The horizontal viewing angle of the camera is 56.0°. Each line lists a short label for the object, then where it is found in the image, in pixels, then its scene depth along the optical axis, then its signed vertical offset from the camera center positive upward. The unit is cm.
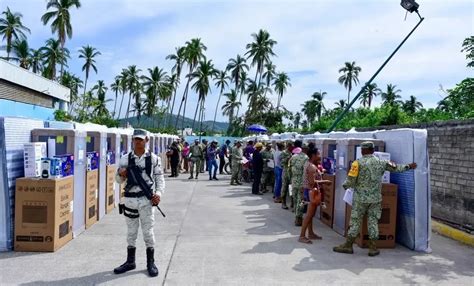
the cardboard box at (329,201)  883 -104
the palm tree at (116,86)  7616 +1046
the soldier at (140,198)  554 -63
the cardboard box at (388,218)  715 -108
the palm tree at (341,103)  7399 +796
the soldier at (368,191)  661 -61
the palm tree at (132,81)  7162 +1071
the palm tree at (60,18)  4219 +1220
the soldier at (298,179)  877 -59
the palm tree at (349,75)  7225 +1225
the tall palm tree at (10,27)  4538 +1223
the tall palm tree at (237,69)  6366 +1150
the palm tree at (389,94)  7550 +974
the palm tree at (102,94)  6360 +866
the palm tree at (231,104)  6775 +682
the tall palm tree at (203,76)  5972 +966
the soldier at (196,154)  1820 -24
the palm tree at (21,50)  4745 +1040
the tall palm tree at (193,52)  5659 +1219
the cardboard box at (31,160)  637 -20
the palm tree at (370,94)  7104 +922
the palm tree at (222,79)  6719 +1055
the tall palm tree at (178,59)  5841 +1183
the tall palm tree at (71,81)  5910 +930
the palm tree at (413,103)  7300 +817
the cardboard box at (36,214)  627 -97
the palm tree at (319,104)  7969 +819
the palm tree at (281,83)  7101 +1058
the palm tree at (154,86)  6519 +904
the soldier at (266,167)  1353 -55
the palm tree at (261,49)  5841 +1315
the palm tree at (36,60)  5150 +1006
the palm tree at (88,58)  6412 +1278
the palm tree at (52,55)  4953 +1019
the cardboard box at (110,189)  972 -95
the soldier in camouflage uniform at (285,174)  1100 -62
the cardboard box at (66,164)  671 -28
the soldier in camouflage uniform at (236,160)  1580 -40
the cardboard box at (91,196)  800 -92
